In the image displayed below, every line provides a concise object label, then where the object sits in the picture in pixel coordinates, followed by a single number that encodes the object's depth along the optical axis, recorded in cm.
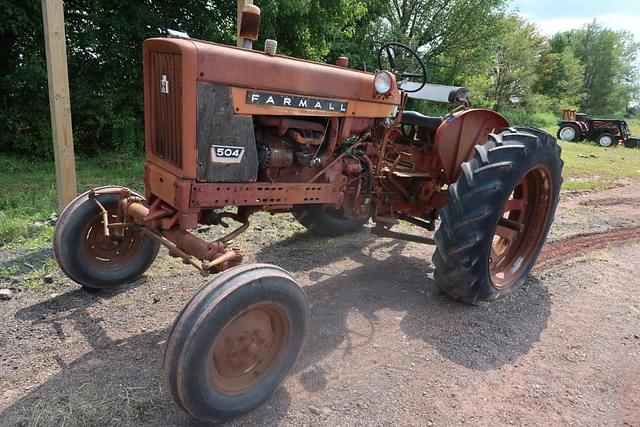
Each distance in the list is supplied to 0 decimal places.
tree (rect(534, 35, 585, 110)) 3556
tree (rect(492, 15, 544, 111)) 2666
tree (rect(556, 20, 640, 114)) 4416
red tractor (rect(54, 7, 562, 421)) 233
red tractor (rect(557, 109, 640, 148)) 1812
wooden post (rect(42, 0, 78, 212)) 405
